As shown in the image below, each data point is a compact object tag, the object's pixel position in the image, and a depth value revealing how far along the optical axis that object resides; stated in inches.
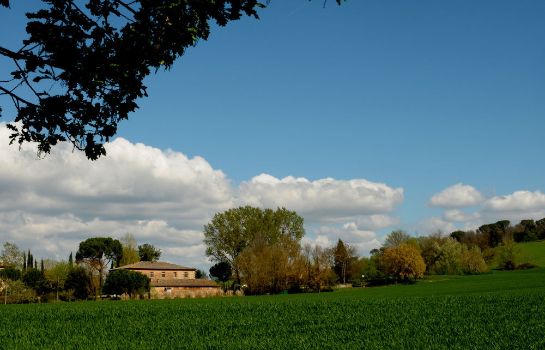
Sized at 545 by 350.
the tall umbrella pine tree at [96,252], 4603.8
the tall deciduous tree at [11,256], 3956.7
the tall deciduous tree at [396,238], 5526.6
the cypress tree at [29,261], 5015.3
